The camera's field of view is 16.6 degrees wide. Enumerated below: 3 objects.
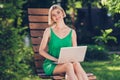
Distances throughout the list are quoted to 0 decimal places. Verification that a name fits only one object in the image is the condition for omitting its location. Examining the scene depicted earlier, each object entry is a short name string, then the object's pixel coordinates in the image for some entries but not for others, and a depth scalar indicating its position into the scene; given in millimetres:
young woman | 6754
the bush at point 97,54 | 16562
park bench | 7816
